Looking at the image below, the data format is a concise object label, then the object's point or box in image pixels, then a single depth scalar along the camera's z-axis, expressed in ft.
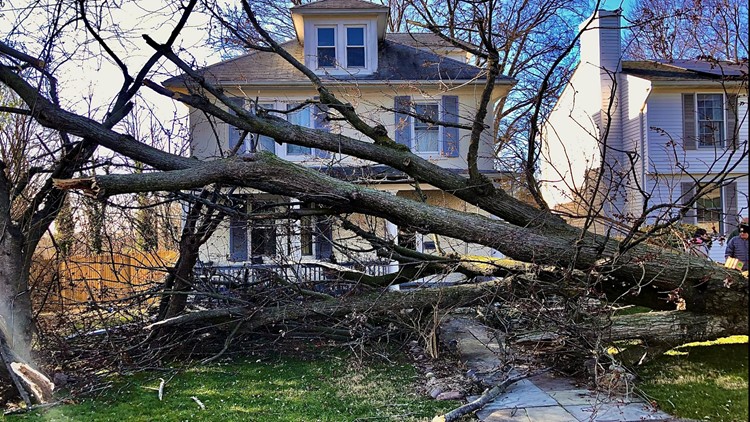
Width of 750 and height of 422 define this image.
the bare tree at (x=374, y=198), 17.69
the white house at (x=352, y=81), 47.62
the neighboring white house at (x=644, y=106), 54.39
